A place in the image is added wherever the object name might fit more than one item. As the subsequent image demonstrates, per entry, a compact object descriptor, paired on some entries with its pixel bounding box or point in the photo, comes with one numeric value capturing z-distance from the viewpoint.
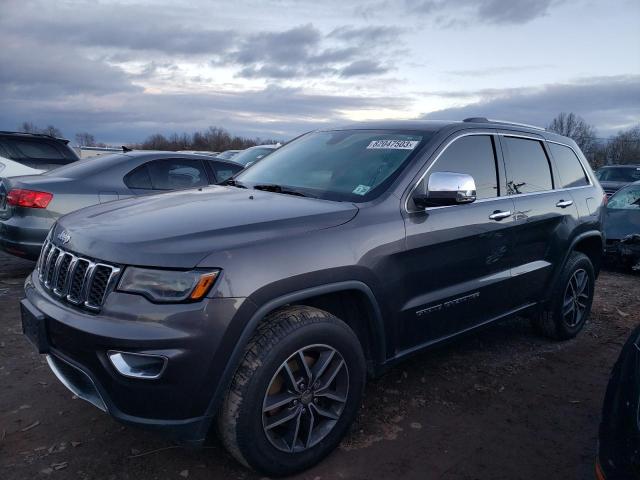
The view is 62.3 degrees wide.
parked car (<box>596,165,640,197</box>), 15.42
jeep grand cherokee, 2.28
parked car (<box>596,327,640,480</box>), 1.95
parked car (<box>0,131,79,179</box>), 8.46
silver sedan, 5.42
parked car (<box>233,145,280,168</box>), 12.61
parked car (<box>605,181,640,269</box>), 7.52
